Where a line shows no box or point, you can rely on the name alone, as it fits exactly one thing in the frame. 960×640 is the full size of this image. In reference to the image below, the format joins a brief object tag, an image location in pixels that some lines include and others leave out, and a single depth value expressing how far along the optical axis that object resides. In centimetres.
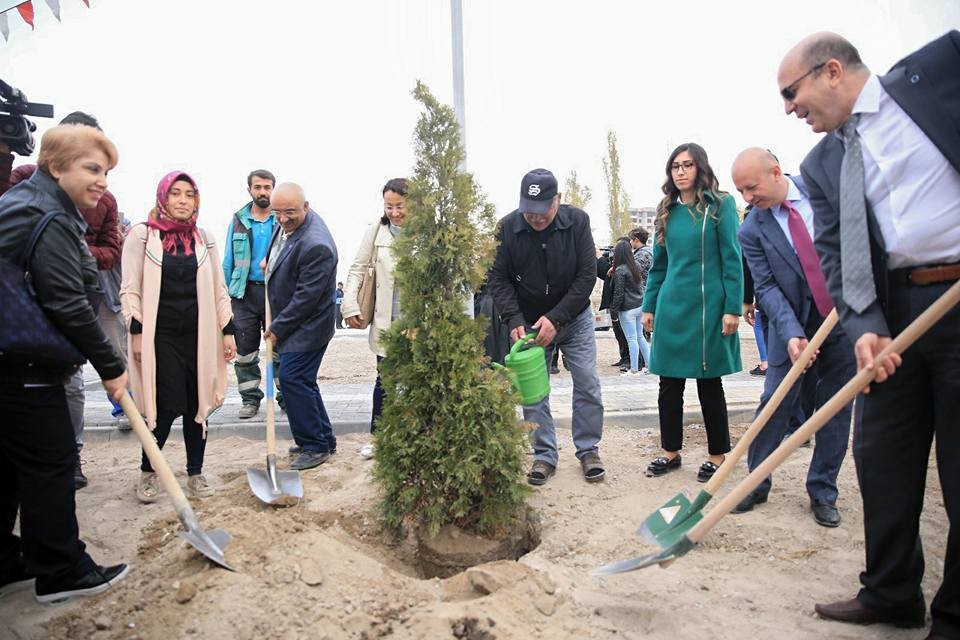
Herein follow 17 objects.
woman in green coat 437
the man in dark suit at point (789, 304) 375
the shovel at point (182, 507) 294
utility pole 569
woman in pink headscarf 416
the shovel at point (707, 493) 308
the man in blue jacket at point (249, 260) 614
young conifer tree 336
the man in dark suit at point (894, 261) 237
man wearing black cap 452
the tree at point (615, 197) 4450
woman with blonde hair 279
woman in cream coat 516
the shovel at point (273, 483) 413
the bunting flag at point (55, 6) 586
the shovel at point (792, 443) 228
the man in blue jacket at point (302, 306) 488
